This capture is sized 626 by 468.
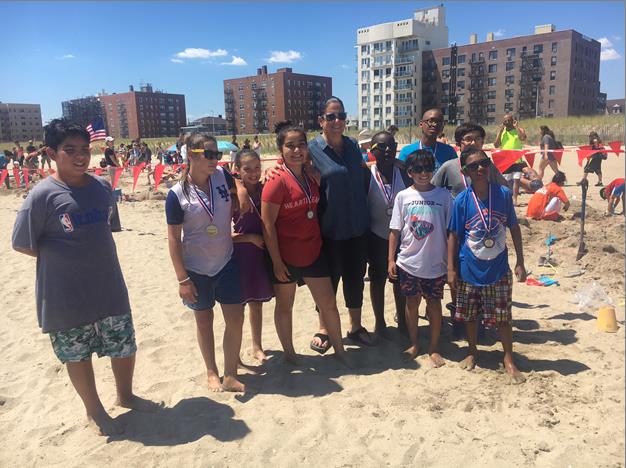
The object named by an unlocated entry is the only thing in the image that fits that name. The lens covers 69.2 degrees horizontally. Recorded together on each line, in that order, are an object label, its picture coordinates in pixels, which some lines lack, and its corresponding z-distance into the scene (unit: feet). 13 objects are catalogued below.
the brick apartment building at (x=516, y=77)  230.07
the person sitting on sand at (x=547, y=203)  28.50
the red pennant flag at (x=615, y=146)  24.95
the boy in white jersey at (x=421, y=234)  11.48
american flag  43.80
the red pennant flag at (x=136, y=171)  42.71
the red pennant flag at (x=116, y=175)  43.94
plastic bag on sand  15.88
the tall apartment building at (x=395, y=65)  267.59
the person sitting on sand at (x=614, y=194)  29.22
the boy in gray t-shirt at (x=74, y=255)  8.93
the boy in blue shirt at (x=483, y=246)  11.00
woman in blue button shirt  11.54
